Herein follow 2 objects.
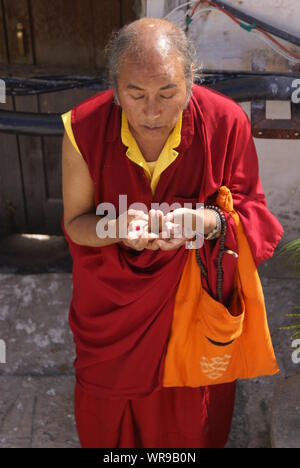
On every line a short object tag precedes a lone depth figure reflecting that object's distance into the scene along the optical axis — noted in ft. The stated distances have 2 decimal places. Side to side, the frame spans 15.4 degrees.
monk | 7.47
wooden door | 11.31
